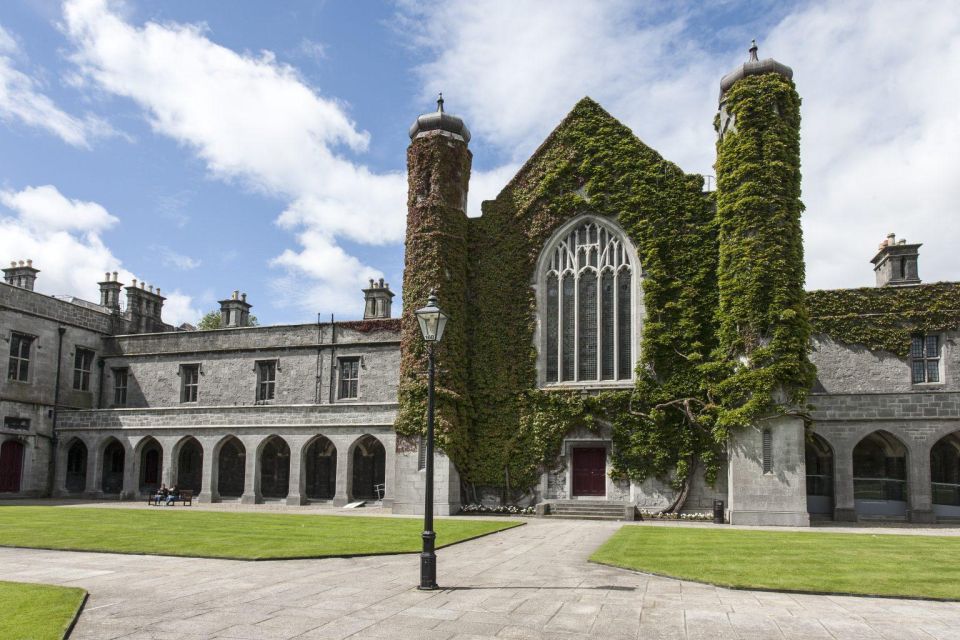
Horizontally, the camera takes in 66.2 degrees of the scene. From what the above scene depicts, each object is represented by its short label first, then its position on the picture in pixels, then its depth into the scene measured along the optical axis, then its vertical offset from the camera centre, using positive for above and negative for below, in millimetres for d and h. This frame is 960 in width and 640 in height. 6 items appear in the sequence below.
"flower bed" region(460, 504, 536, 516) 25273 -3070
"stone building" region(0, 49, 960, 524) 23562 +1415
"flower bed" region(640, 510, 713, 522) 23297 -2907
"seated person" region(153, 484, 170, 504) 27981 -3074
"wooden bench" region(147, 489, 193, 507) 28016 -3241
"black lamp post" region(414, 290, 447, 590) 10258 -634
